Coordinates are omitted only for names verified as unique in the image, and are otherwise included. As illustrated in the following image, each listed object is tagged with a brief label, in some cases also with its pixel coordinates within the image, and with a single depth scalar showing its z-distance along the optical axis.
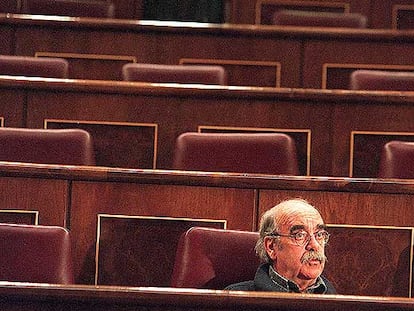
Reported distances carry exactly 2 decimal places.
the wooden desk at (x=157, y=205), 13.20
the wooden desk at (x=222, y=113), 14.13
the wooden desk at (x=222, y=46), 15.07
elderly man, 12.84
